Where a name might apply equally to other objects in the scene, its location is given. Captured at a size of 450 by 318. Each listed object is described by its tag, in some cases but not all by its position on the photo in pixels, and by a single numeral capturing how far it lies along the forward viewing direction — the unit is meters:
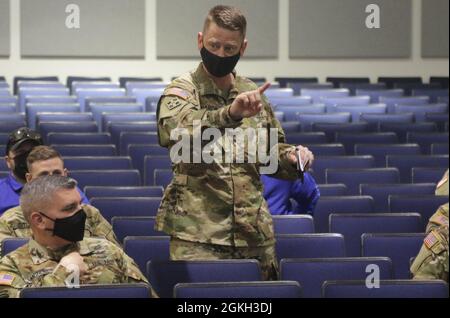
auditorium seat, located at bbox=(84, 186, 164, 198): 6.03
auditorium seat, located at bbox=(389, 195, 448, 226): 6.07
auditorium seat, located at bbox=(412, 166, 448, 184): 7.35
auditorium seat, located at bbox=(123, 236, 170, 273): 4.48
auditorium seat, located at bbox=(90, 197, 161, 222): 5.57
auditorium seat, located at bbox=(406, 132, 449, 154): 9.09
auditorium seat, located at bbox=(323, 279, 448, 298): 3.50
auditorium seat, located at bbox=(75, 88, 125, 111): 11.46
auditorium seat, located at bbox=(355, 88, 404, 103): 12.85
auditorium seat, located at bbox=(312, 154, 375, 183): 7.49
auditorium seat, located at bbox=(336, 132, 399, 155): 8.82
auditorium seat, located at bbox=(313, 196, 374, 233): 5.99
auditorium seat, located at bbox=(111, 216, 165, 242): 5.07
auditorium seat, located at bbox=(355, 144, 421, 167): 8.33
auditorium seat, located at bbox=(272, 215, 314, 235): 5.26
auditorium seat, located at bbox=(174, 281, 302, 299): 3.41
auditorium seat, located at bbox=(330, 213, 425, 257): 5.40
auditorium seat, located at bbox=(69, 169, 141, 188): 6.52
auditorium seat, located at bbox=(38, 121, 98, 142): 8.46
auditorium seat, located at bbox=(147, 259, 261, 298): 3.76
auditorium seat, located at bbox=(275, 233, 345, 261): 4.70
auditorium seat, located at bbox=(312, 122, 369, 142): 9.27
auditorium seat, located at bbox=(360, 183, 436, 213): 6.57
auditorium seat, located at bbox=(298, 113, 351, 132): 9.86
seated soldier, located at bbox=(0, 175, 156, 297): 3.52
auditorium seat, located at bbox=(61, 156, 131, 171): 7.00
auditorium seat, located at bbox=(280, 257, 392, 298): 4.07
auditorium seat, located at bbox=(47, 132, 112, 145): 7.97
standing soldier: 3.56
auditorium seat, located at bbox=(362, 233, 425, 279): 4.79
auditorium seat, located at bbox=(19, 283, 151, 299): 3.24
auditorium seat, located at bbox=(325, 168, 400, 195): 7.15
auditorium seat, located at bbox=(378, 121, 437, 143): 9.62
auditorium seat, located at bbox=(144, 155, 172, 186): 7.28
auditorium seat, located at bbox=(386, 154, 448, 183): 7.85
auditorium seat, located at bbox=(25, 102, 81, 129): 9.71
